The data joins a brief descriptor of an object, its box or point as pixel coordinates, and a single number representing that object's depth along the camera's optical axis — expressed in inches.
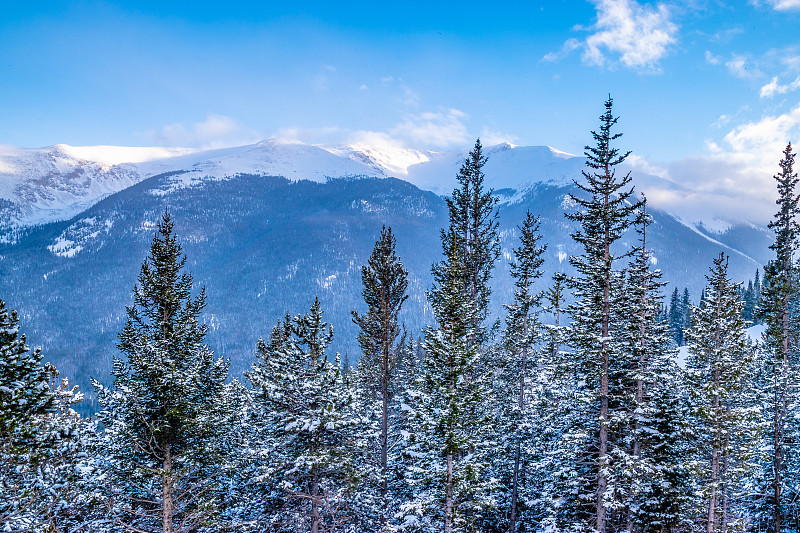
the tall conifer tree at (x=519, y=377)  896.3
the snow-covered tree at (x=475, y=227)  969.2
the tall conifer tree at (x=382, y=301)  847.7
